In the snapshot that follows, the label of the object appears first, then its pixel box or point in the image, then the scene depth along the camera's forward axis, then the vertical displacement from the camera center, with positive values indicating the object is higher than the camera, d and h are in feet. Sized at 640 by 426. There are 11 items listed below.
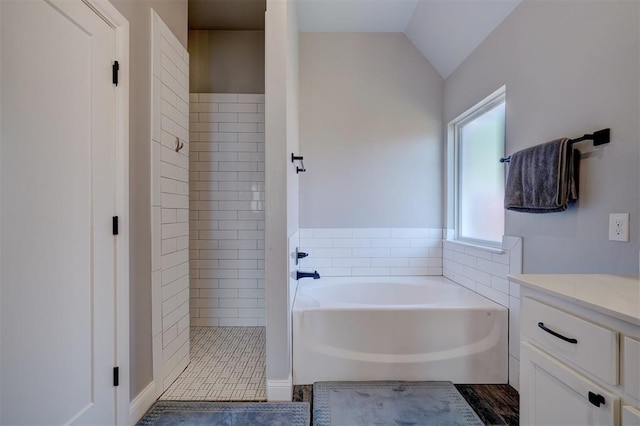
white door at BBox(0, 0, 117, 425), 3.10 -0.03
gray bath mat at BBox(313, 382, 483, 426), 5.10 -3.69
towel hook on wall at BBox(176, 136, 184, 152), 6.43 +1.50
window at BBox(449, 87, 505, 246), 7.11 +1.08
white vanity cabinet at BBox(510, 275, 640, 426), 2.37 -1.32
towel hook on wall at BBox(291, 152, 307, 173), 6.56 +1.26
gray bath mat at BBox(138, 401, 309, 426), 5.02 -3.68
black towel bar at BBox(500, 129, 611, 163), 4.09 +1.08
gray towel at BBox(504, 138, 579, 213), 4.51 +0.56
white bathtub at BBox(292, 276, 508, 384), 6.23 -2.89
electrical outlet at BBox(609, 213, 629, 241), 3.83 -0.22
